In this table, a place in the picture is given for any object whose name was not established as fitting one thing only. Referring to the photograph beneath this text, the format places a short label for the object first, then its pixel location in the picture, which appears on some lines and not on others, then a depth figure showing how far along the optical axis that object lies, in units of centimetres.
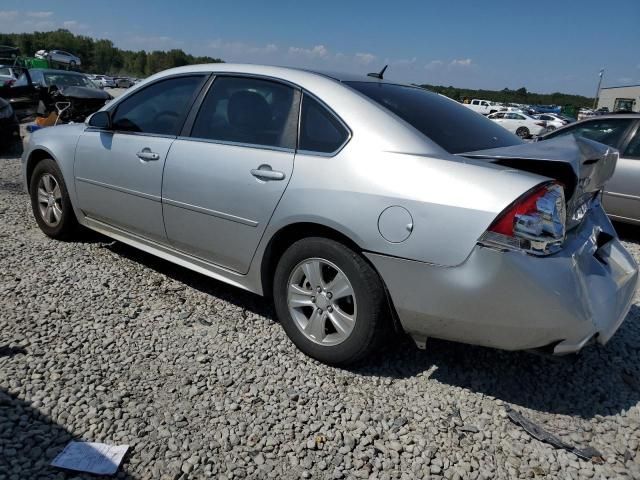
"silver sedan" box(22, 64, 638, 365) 221
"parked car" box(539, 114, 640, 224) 548
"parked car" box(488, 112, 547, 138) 2653
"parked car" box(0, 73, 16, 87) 1841
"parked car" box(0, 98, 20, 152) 900
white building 5988
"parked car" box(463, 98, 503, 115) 3953
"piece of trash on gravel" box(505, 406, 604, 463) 224
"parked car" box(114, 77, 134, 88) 4798
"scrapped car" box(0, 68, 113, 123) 908
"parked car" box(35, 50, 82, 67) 4256
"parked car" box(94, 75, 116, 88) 4822
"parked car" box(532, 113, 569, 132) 2940
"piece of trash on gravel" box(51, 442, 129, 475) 198
